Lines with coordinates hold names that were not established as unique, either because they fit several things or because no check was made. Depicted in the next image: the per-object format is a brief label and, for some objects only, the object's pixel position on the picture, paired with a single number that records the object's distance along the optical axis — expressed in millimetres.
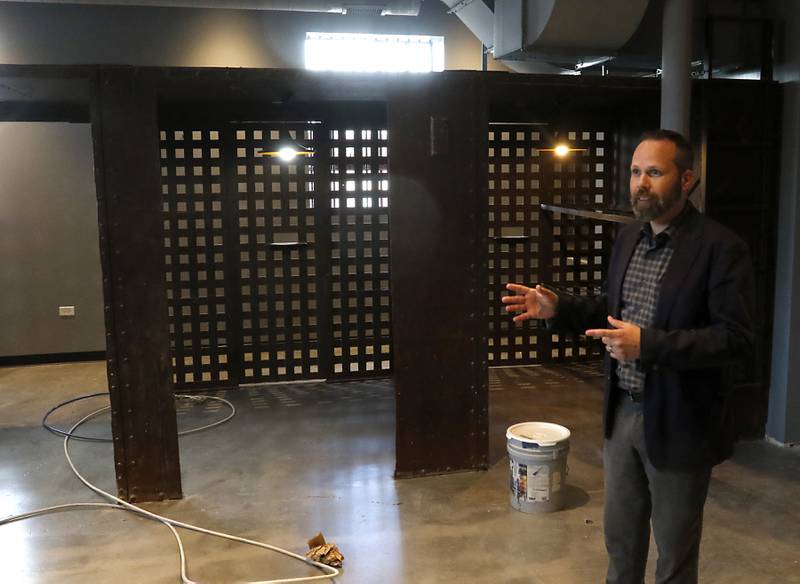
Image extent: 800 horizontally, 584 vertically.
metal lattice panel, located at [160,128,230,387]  5250
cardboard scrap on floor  2916
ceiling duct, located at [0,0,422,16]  4988
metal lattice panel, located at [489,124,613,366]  5719
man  1863
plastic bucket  3328
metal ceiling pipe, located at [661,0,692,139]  3660
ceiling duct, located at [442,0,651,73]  3943
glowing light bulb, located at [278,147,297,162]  5352
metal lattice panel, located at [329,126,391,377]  5488
